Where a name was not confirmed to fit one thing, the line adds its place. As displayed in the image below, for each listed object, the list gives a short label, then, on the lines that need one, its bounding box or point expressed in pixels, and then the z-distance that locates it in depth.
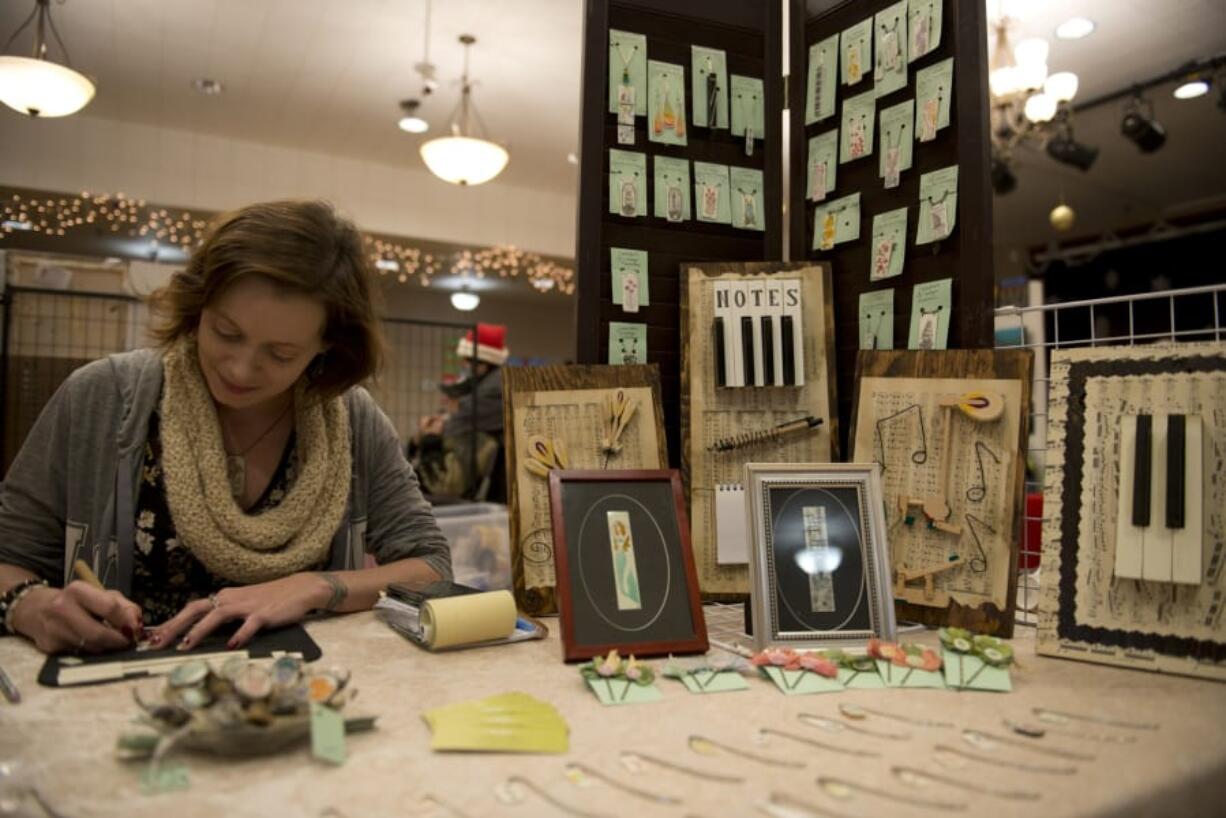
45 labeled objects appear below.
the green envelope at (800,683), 0.86
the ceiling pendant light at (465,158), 4.54
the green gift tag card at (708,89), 1.47
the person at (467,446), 3.86
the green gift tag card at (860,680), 0.87
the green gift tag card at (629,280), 1.42
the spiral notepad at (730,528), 1.26
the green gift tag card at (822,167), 1.46
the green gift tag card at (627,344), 1.41
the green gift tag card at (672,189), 1.45
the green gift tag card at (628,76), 1.42
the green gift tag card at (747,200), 1.50
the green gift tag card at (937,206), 1.28
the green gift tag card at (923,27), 1.30
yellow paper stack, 0.69
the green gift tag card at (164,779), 0.60
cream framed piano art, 0.92
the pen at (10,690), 0.78
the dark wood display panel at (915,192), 1.25
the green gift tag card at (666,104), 1.44
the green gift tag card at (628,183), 1.42
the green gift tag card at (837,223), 1.42
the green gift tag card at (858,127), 1.40
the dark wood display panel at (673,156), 1.40
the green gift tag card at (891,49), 1.35
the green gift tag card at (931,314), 1.28
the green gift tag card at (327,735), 0.65
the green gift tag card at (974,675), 0.87
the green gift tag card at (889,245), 1.35
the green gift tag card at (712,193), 1.47
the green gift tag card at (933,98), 1.28
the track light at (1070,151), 4.83
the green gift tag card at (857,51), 1.41
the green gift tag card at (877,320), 1.36
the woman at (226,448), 1.16
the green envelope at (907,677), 0.88
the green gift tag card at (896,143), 1.34
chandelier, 3.64
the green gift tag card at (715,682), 0.86
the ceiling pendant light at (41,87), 3.55
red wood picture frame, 0.96
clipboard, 0.84
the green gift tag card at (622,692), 0.82
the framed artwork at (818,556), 1.02
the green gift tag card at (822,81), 1.46
